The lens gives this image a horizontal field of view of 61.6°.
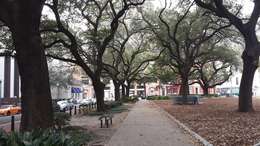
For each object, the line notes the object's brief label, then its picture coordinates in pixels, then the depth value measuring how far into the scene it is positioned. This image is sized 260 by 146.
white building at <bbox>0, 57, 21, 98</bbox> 32.23
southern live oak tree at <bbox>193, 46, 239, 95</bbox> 29.36
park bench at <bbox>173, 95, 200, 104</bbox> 24.54
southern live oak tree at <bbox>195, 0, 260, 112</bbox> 12.67
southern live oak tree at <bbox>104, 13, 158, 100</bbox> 23.67
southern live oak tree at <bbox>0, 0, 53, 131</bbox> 6.36
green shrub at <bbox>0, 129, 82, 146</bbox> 2.96
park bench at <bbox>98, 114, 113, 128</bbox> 10.46
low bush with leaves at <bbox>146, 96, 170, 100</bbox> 41.93
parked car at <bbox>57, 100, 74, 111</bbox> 26.91
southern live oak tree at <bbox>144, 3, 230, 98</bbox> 20.49
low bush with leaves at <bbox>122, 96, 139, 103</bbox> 33.11
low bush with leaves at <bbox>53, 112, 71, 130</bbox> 8.35
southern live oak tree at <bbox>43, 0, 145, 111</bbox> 13.21
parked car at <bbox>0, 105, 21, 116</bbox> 22.50
